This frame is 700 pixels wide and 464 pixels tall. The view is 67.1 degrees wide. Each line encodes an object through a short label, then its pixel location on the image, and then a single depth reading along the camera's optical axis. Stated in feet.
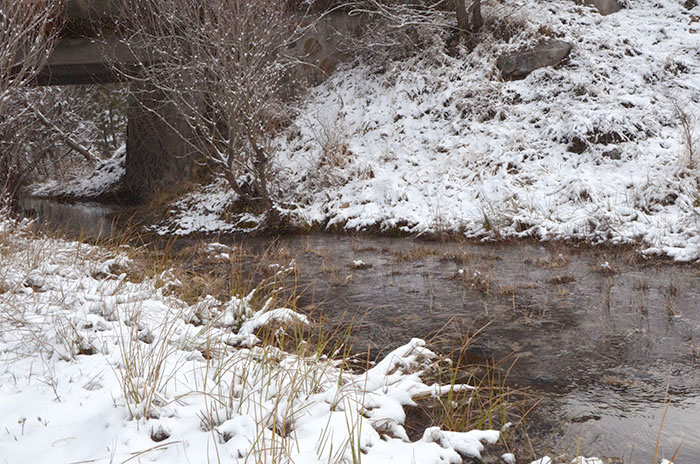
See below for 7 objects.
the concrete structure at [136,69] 37.37
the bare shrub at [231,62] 26.84
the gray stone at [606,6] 39.01
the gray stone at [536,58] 34.35
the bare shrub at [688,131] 24.56
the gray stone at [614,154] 27.32
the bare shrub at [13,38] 16.79
